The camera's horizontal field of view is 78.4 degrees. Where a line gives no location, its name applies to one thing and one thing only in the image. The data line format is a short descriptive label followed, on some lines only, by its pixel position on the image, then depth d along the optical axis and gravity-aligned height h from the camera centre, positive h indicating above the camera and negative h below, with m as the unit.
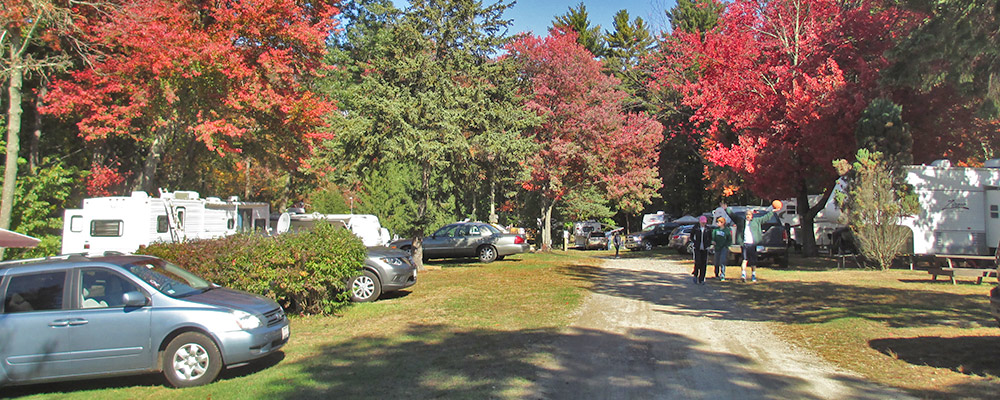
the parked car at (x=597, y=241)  34.78 -0.35
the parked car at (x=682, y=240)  25.09 -0.15
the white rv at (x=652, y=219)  41.09 +1.14
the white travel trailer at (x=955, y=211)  15.25 +0.74
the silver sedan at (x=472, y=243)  21.11 -0.35
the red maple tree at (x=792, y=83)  18.03 +4.97
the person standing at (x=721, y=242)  13.83 -0.12
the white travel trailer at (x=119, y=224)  13.80 +0.10
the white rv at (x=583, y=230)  35.59 +0.28
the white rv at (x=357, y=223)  17.44 +0.24
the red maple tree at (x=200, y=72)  14.32 +3.82
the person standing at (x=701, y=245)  13.22 -0.18
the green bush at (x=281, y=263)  9.02 -0.49
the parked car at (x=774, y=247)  18.28 -0.28
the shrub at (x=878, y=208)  15.22 +0.79
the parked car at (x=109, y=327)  6.02 -0.99
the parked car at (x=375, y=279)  11.51 -0.90
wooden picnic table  11.88 -0.56
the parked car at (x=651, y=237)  32.41 -0.07
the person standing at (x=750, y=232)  13.70 +0.10
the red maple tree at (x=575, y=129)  27.62 +4.91
